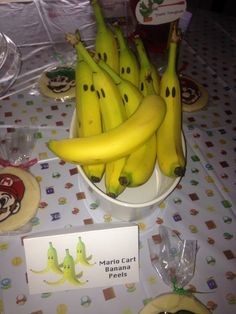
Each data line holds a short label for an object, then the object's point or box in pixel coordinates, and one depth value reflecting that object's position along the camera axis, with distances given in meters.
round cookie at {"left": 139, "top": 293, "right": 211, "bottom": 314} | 0.47
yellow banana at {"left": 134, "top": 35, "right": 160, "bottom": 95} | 0.57
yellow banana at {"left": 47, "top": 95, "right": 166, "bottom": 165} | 0.44
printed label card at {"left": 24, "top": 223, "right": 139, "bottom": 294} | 0.47
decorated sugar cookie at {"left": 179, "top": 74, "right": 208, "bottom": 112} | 0.79
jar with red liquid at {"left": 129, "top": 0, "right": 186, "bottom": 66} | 0.71
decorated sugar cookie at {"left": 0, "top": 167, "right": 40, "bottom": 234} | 0.55
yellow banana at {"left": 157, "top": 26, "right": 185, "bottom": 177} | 0.49
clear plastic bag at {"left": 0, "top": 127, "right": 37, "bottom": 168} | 0.65
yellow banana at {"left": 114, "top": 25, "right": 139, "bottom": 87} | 0.60
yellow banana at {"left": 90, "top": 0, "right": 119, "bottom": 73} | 0.62
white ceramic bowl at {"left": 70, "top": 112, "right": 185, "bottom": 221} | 0.48
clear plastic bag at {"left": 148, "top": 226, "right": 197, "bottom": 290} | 0.52
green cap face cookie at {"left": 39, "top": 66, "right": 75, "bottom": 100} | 0.79
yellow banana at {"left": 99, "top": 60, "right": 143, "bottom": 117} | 0.53
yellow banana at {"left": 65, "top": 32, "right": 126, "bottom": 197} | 0.51
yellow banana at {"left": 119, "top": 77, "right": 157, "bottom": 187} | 0.46
